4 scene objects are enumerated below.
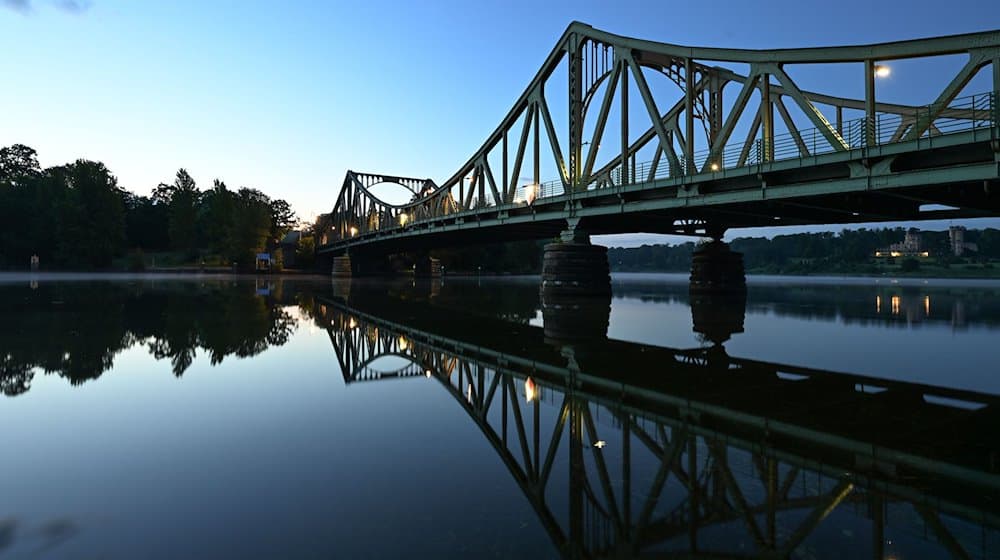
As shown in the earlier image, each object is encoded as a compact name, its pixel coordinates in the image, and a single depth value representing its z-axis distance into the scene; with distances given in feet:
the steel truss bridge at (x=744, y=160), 58.49
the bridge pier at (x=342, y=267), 322.55
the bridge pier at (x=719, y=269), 135.03
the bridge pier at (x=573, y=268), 114.21
